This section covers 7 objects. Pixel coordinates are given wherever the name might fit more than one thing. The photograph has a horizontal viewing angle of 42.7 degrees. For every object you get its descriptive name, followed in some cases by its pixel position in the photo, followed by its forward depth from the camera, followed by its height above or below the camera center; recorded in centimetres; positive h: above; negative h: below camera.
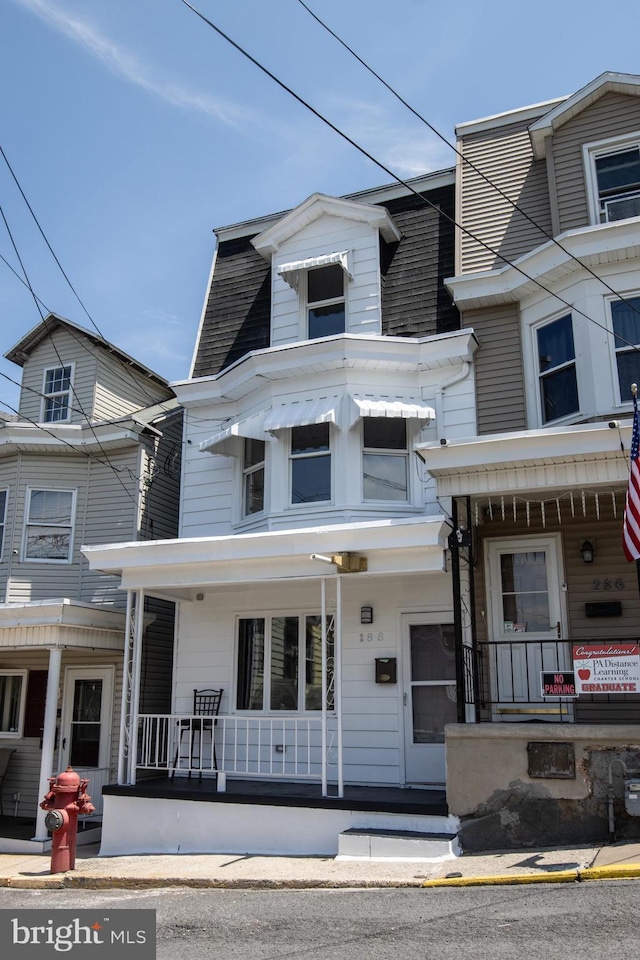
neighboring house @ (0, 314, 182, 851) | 1438 +315
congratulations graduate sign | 820 +29
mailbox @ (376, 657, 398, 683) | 1084 +35
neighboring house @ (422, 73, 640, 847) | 812 +246
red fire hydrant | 899 -123
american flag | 788 +174
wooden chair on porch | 1184 -33
